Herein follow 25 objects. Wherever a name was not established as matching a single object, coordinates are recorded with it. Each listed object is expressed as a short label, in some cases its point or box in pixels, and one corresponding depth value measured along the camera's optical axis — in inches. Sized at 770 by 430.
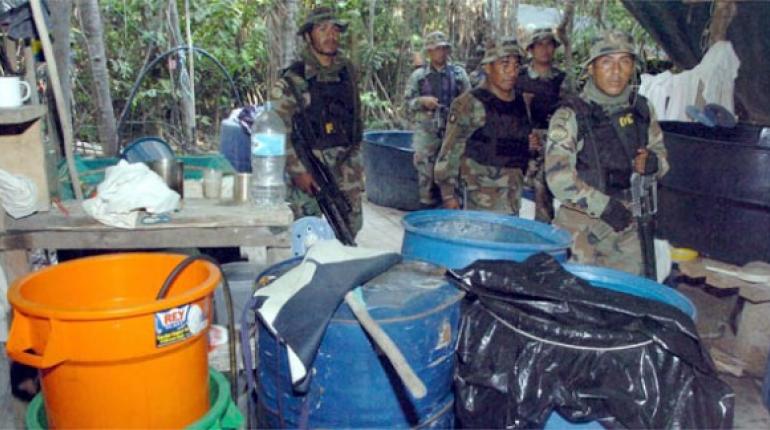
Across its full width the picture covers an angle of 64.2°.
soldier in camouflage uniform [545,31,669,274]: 126.1
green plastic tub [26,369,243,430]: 69.9
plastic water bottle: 108.3
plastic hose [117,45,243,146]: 187.9
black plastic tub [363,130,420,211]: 269.0
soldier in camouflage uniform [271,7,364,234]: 163.3
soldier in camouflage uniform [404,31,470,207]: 250.8
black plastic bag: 76.1
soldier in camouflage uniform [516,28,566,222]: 181.8
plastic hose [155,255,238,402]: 71.6
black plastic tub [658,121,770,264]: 150.3
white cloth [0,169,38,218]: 91.1
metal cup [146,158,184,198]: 105.2
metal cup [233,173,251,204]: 111.1
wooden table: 91.4
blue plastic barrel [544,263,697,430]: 88.7
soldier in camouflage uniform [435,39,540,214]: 163.9
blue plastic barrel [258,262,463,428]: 72.2
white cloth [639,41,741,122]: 199.2
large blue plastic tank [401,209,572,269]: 93.8
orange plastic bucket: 60.6
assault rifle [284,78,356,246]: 161.5
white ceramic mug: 91.0
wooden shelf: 87.7
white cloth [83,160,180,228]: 91.7
